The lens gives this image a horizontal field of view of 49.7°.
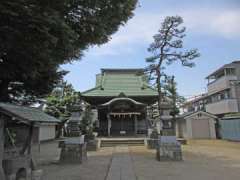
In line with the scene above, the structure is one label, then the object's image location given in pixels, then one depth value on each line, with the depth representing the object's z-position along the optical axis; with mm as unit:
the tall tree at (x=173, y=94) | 31781
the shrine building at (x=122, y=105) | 23734
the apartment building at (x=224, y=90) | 30234
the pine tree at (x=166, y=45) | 21516
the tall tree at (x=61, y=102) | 29297
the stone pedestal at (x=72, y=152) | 11367
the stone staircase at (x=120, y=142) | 20166
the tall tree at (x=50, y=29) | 6023
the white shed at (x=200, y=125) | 26672
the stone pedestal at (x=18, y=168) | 6359
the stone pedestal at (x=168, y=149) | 11562
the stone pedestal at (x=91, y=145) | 16938
